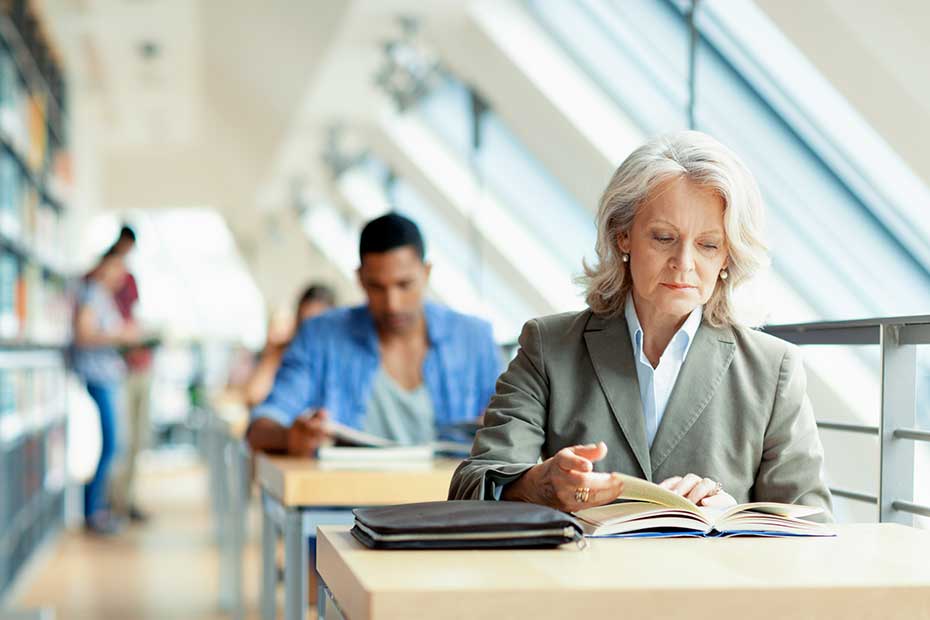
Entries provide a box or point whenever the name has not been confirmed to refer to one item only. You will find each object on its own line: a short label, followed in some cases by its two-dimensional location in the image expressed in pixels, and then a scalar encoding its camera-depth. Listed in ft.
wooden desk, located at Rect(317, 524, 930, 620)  7.98
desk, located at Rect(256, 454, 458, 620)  12.04
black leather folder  9.41
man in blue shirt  14.63
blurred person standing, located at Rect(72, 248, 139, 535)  27.29
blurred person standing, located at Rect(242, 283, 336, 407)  23.02
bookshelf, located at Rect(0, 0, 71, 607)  20.29
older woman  10.94
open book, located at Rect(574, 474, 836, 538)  9.91
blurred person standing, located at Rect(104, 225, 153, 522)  30.10
